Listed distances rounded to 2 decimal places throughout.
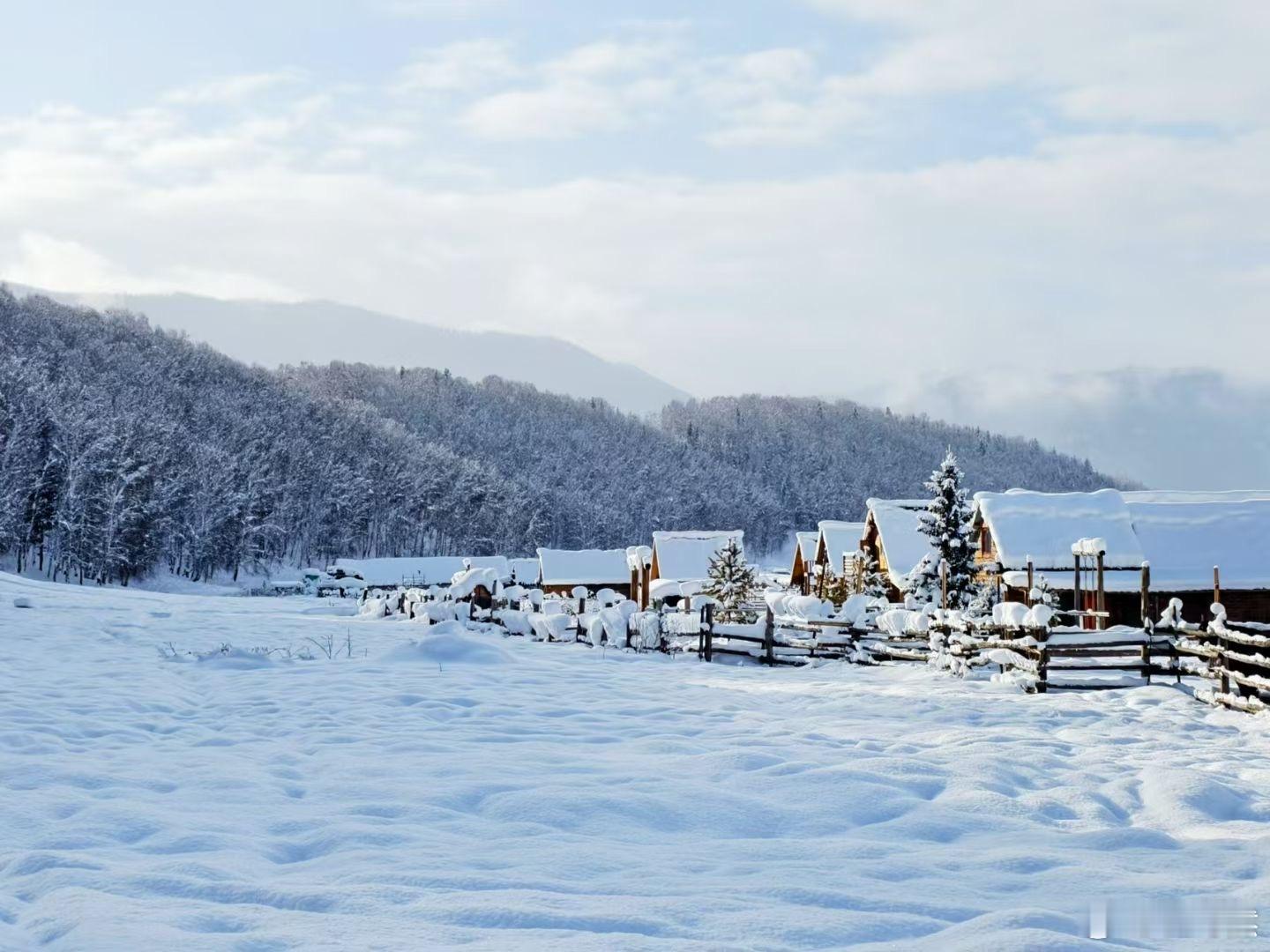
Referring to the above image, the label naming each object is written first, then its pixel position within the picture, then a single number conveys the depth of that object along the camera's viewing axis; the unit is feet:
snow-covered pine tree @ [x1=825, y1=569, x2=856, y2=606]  142.72
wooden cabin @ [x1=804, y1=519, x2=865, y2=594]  166.40
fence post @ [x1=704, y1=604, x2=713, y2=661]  80.12
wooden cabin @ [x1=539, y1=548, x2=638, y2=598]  233.14
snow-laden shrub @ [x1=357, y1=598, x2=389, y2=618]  128.88
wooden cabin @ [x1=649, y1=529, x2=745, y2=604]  202.08
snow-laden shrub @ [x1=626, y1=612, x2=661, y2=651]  84.58
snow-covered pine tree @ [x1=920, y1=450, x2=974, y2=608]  117.29
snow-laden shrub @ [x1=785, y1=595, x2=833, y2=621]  85.10
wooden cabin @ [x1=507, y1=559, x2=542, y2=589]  278.05
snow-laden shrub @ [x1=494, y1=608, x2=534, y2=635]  100.68
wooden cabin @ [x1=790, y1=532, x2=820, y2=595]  187.32
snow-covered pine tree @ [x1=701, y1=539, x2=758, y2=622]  169.68
